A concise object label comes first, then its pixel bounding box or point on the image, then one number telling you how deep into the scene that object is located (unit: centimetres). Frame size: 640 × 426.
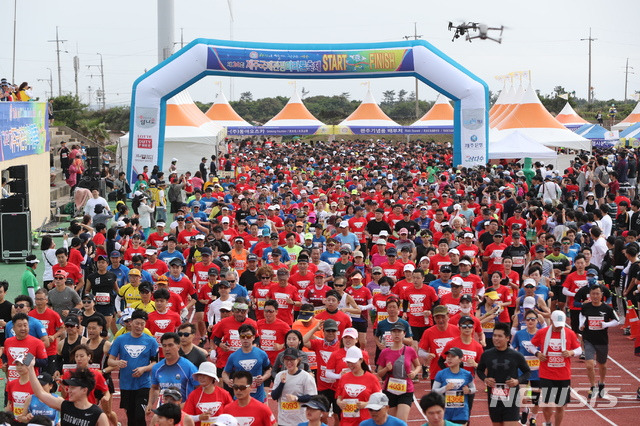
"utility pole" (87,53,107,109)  10281
